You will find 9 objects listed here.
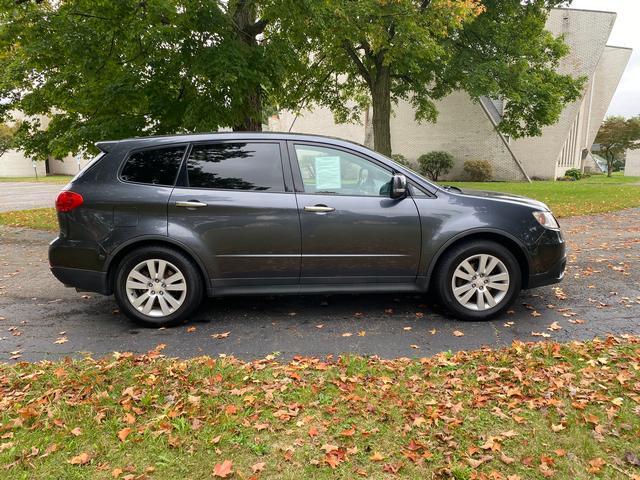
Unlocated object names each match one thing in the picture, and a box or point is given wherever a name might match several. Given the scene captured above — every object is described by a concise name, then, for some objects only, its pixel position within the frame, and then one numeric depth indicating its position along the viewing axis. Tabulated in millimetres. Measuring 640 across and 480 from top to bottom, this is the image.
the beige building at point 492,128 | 28766
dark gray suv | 4469
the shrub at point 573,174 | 32197
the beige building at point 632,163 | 49562
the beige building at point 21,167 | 49500
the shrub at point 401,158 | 29216
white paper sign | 4605
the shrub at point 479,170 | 28156
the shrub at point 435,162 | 28531
